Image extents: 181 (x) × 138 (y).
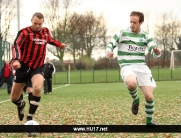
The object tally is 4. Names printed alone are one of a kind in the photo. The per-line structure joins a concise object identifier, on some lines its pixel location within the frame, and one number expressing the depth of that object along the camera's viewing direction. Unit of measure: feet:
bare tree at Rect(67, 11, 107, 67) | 134.41
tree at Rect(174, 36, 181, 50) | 139.27
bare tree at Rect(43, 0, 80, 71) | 144.54
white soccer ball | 26.27
